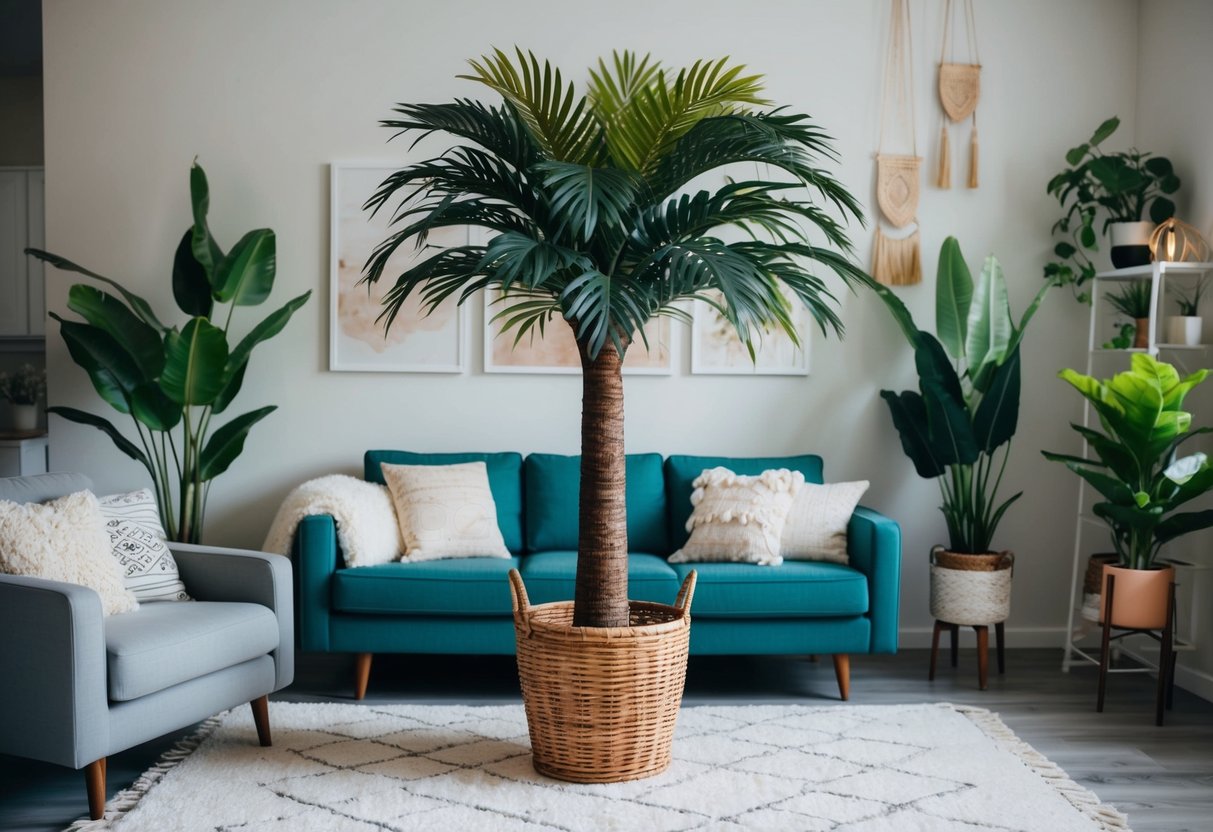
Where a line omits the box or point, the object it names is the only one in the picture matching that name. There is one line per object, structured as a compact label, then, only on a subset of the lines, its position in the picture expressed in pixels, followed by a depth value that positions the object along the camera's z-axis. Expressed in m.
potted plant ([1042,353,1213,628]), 3.39
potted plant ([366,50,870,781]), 2.65
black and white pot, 3.96
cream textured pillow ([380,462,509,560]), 3.71
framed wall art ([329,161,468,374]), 4.24
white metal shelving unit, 3.72
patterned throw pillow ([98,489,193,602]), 3.06
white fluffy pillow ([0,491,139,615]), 2.71
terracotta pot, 3.50
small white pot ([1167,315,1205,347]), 3.74
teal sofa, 3.49
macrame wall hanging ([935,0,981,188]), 4.33
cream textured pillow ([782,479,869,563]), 3.75
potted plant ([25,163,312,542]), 3.74
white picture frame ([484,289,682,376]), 4.29
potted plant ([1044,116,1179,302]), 3.98
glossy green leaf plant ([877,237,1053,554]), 3.93
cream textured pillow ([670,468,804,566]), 3.71
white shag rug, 2.54
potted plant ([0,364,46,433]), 5.11
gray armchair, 2.45
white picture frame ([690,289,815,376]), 4.34
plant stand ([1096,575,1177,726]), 3.43
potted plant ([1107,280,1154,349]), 3.89
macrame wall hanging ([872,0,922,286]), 4.33
